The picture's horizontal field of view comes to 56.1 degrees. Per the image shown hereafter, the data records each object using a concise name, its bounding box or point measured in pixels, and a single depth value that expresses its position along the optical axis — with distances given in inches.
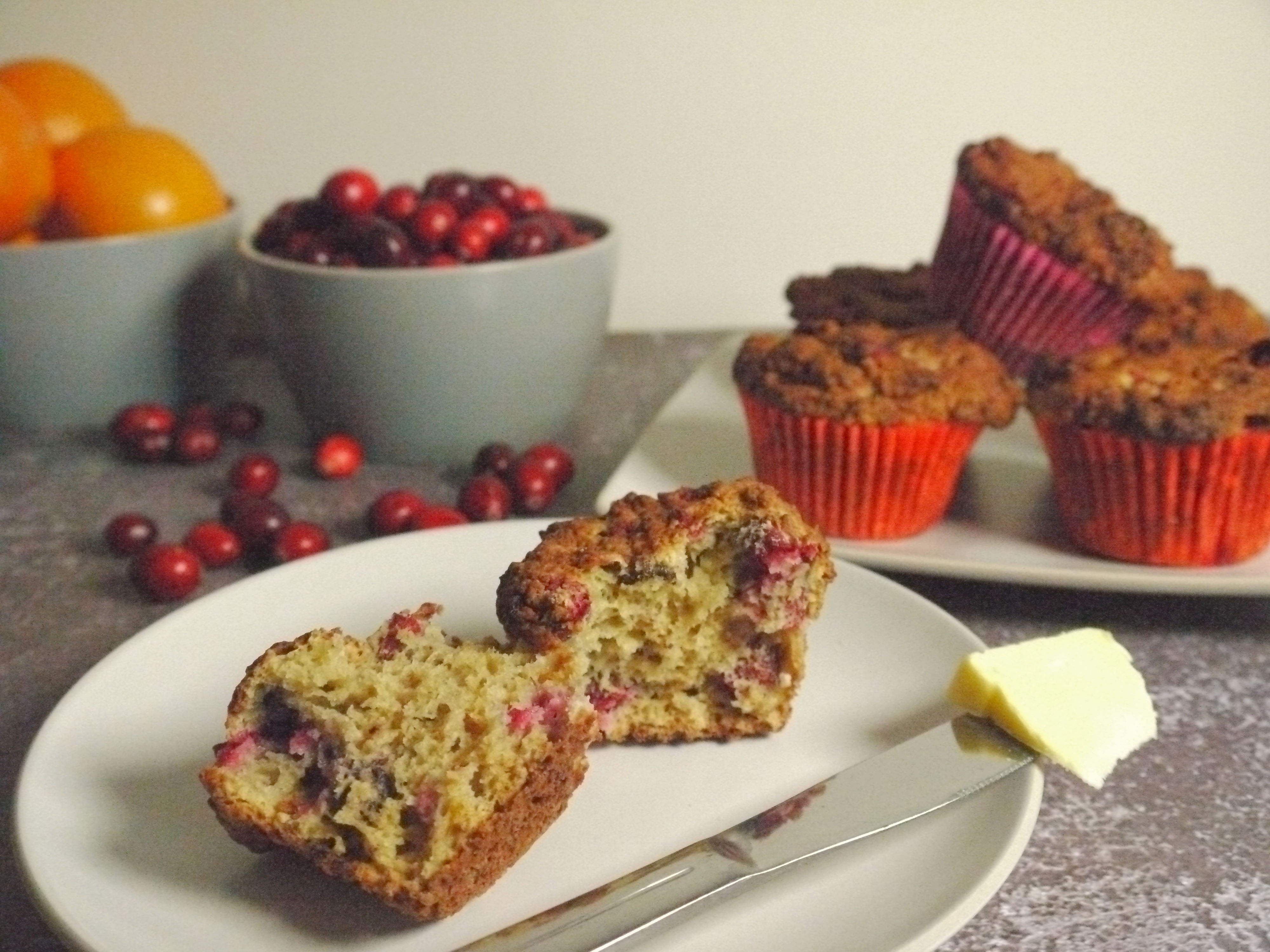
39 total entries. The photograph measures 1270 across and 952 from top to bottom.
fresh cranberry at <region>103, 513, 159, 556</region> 13.1
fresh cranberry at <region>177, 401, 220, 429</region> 16.0
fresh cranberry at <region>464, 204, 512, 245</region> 15.1
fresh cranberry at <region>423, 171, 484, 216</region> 15.6
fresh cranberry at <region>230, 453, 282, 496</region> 14.5
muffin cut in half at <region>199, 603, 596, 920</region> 7.3
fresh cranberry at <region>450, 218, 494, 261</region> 14.8
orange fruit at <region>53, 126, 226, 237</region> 16.1
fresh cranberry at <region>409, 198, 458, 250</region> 14.8
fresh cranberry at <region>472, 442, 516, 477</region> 14.4
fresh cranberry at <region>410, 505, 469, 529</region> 13.1
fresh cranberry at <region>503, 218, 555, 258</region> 15.0
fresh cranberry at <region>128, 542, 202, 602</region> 12.0
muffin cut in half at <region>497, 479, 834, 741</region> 9.2
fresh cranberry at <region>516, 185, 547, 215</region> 16.0
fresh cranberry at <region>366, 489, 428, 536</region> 13.3
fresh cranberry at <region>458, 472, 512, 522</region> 13.6
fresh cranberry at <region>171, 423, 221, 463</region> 15.6
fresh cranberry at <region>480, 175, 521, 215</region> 15.9
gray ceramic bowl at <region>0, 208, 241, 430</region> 15.4
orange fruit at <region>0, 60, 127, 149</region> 17.0
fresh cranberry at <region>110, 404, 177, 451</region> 15.6
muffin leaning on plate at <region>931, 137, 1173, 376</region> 13.7
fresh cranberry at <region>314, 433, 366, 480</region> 15.0
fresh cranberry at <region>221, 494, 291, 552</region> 13.0
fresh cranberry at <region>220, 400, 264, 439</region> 16.4
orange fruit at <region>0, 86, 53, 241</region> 14.9
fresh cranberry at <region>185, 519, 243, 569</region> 12.8
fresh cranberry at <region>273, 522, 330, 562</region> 12.7
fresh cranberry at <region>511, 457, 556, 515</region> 14.0
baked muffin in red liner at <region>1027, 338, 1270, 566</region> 11.5
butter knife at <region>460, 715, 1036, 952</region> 7.0
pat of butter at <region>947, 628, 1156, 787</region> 8.5
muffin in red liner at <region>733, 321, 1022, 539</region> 12.4
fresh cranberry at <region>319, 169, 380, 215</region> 15.3
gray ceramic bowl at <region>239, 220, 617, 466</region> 14.4
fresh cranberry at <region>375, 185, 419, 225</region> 15.3
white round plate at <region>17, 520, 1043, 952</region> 7.1
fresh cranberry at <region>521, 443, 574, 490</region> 14.3
